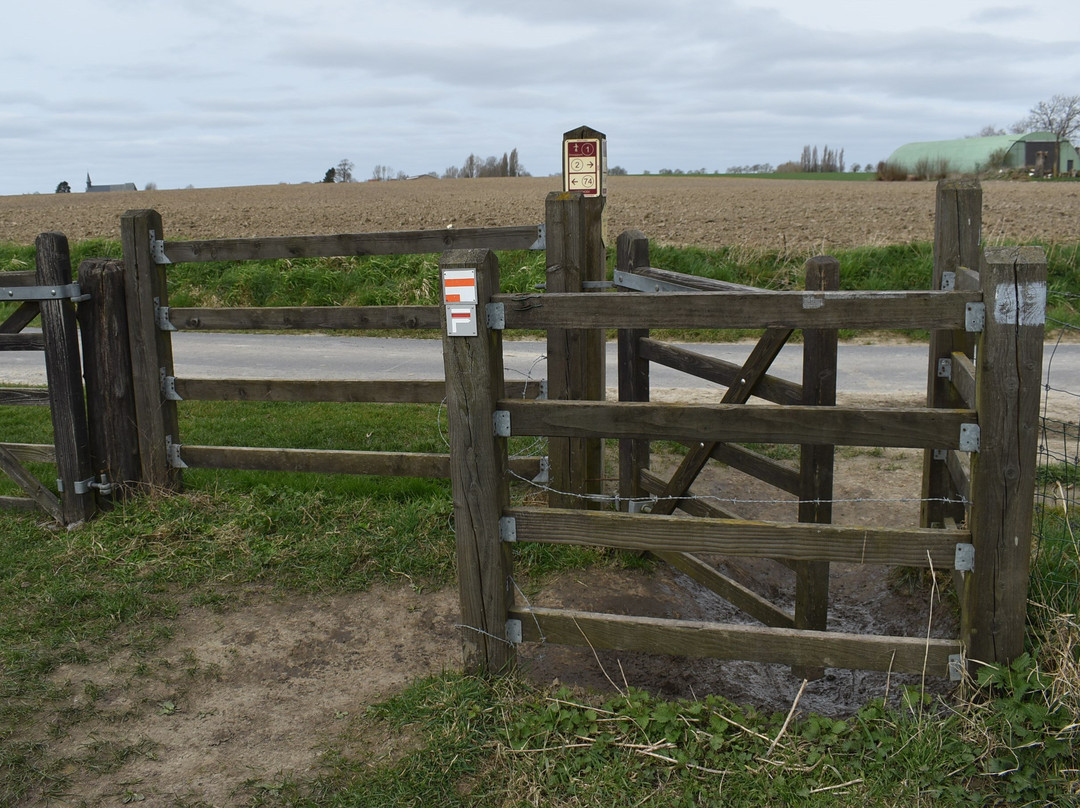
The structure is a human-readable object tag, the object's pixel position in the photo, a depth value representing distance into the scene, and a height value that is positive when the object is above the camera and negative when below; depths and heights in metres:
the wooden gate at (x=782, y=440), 3.11 -0.73
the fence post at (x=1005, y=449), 3.04 -0.71
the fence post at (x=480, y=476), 3.52 -0.88
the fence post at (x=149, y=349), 5.98 -0.63
